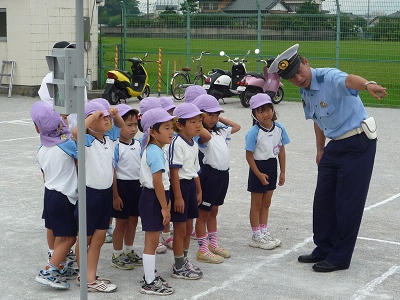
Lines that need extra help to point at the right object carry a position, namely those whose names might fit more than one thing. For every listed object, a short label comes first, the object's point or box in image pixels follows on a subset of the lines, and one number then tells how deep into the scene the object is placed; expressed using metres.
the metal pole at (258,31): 21.06
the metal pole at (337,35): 19.84
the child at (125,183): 6.36
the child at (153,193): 5.83
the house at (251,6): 21.52
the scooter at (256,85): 18.08
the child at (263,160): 6.96
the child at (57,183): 5.89
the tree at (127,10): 22.72
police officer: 6.41
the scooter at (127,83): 18.66
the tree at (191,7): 22.14
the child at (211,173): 6.64
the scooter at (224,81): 18.69
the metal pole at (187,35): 21.74
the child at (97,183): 5.82
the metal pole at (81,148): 4.66
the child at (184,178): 6.07
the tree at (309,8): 20.56
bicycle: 19.52
